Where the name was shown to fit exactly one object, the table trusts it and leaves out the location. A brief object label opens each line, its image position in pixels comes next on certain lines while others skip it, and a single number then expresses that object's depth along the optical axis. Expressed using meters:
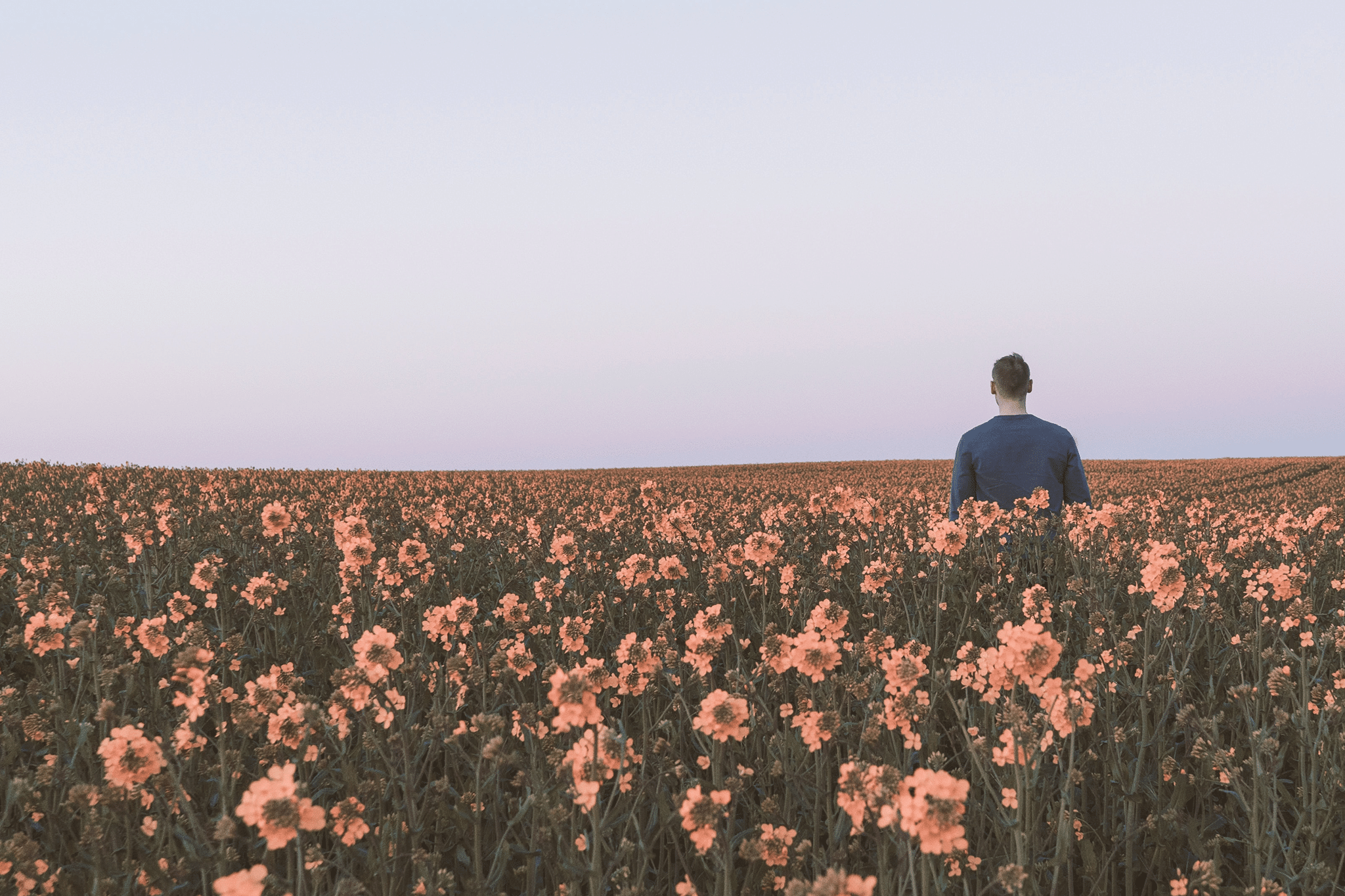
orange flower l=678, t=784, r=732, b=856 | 2.11
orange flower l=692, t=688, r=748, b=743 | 2.40
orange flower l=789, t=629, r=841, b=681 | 2.67
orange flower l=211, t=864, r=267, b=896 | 1.70
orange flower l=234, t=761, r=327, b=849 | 1.92
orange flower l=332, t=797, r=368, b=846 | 2.44
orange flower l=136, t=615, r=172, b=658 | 3.71
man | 7.54
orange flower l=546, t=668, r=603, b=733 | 2.18
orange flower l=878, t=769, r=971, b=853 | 1.80
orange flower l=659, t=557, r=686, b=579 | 4.83
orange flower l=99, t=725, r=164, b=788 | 2.17
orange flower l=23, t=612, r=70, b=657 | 3.64
